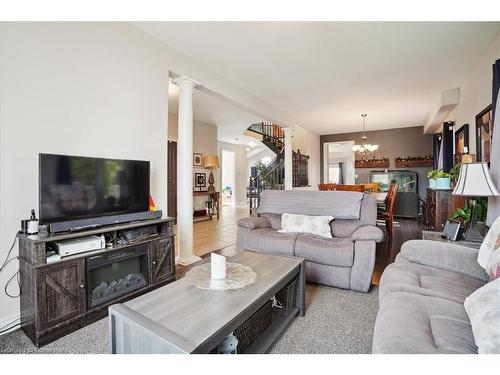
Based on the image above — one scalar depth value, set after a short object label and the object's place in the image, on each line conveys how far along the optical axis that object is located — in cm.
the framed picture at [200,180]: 675
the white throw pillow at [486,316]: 86
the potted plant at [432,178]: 355
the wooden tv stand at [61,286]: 166
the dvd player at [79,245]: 182
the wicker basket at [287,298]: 195
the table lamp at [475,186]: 204
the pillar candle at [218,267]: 160
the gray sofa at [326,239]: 235
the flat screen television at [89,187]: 185
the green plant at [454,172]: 338
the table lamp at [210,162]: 679
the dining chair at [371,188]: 632
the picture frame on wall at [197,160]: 659
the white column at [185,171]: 327
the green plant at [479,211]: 254
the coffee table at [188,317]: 106
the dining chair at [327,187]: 567
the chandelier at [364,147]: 676
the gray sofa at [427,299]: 99
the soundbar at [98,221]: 183
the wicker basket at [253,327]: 146
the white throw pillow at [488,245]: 145
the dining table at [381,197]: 483
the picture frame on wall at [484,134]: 292
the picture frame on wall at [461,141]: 383
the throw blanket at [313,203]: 292
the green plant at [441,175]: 339
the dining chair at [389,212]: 427
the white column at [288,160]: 640
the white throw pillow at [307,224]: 284
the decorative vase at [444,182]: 333
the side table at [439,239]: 195
